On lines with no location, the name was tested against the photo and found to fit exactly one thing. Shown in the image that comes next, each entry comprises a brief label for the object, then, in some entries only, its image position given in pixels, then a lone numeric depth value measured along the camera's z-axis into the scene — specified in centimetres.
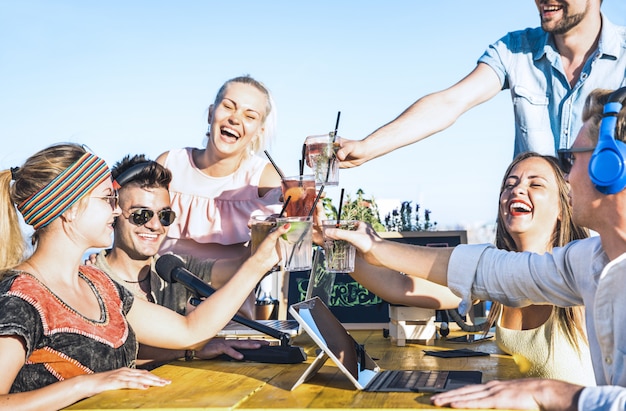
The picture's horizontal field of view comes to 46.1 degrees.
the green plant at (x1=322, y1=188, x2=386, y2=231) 535
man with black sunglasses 366
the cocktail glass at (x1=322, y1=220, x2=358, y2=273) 283
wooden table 207
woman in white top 286
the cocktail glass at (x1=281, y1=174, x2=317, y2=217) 301
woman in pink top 427
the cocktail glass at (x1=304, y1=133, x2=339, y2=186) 319
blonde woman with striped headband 226
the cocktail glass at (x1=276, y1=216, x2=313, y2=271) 266
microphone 287
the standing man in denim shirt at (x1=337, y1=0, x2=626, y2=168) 405
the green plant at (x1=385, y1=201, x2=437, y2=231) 537
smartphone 363
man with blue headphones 193
